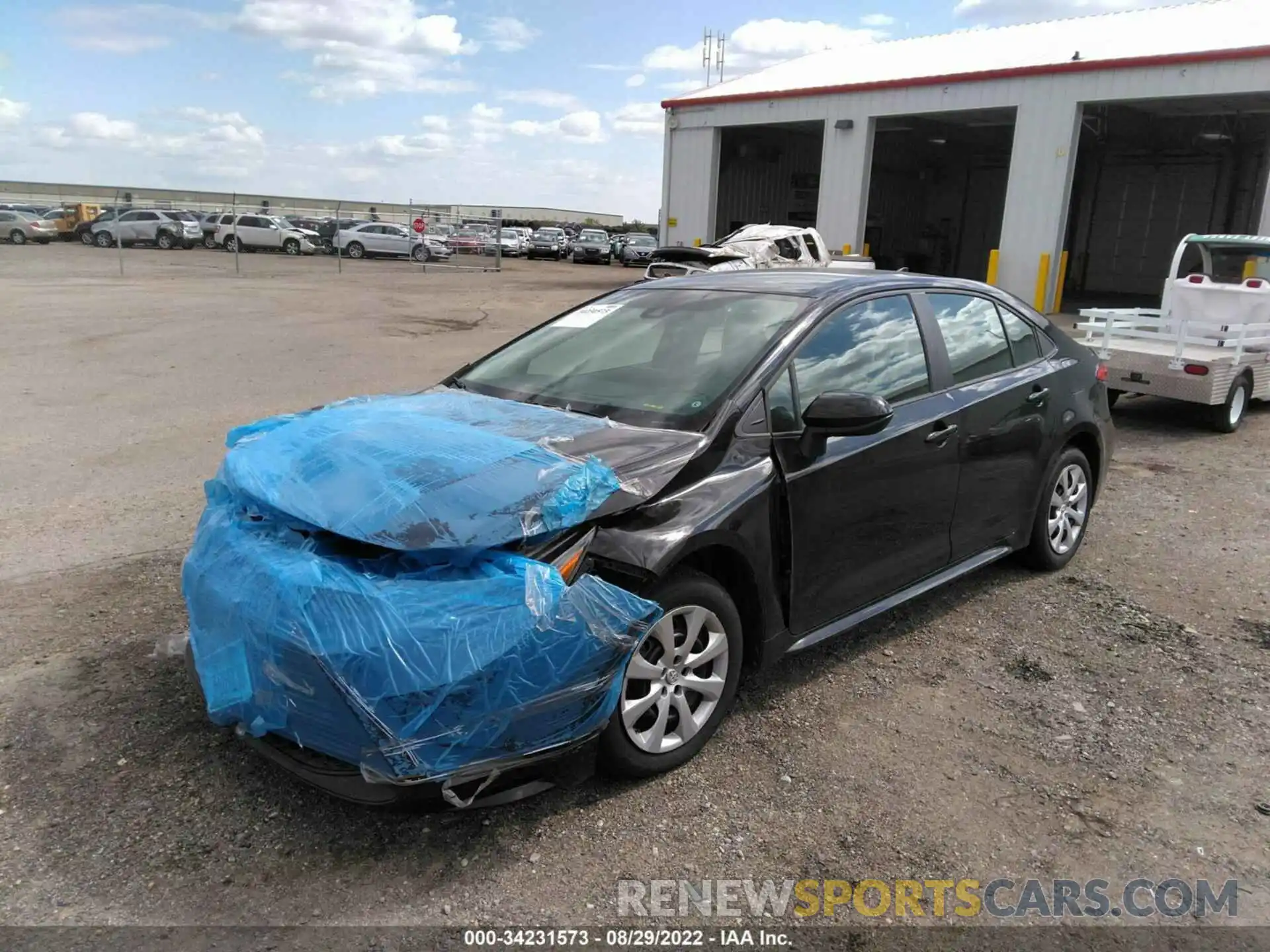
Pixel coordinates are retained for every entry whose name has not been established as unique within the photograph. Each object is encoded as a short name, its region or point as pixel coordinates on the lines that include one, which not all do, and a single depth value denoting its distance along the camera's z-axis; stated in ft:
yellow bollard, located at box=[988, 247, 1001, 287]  71.05
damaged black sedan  8.39
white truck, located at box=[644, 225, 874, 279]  48.44
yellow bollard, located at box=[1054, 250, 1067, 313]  69.97
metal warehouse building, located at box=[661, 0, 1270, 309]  66.80
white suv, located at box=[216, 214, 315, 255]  127.89
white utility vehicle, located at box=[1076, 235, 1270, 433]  29.58
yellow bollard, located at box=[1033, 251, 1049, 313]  69.10
